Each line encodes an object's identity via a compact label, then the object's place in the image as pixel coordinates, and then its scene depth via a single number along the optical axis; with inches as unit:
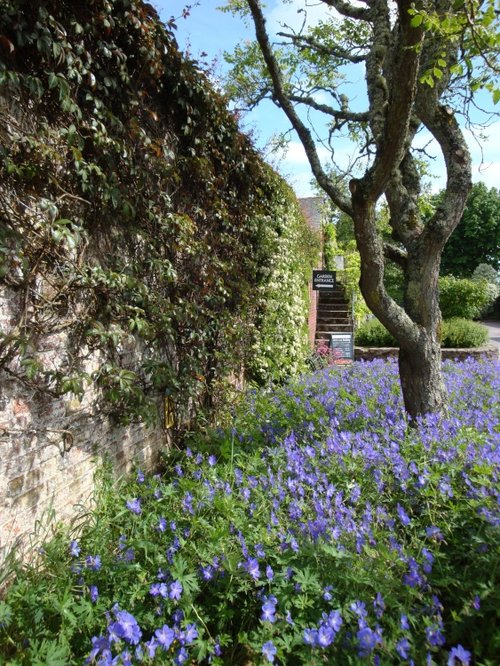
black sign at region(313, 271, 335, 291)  377.3
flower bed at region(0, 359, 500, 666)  70.1
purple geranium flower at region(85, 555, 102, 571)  85.8
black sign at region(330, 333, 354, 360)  393.4
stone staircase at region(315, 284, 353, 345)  546.0
